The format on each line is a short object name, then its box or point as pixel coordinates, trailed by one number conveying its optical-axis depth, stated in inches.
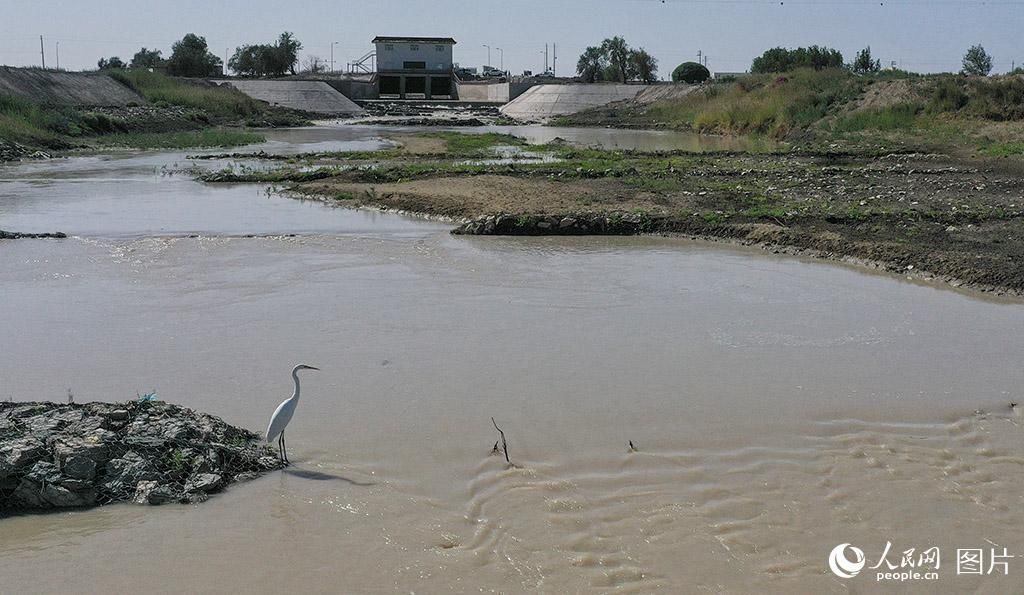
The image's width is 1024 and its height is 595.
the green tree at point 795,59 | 2933.1
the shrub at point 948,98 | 1464.1
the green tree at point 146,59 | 3868.1
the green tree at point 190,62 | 3595.0
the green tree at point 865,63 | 2790.4
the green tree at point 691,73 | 3454.7
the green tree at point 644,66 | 3831.2
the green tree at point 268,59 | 4069.9
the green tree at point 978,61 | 2763.3
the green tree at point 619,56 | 3937.0
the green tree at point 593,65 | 4013.3
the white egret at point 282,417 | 266.1
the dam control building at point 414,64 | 3666.3
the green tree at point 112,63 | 3868.1
